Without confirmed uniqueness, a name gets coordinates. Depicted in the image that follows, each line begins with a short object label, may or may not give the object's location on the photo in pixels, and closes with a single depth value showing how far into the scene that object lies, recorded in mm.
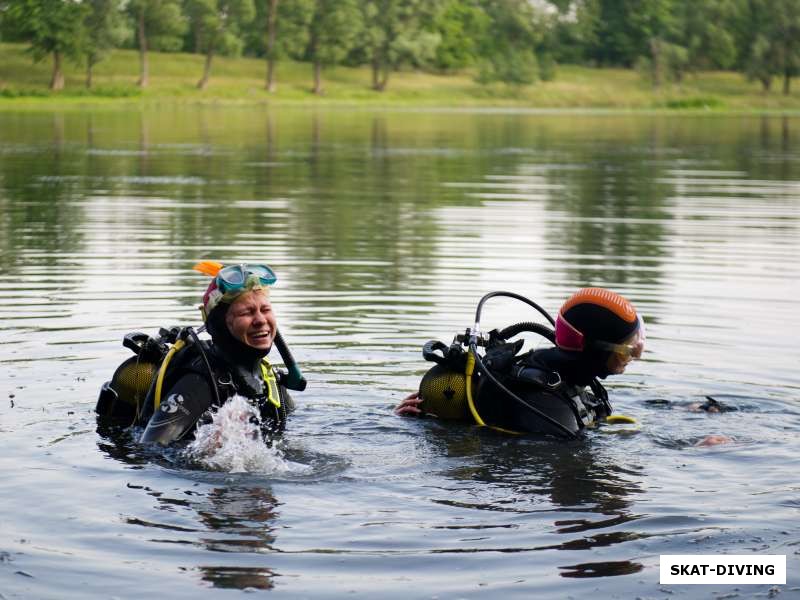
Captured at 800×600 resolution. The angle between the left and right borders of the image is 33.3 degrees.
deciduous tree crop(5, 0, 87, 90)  76044
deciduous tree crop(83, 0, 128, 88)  77188
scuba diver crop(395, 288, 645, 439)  7238
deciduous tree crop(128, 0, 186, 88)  82750
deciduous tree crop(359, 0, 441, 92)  91812
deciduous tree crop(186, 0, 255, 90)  85625
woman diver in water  6812
